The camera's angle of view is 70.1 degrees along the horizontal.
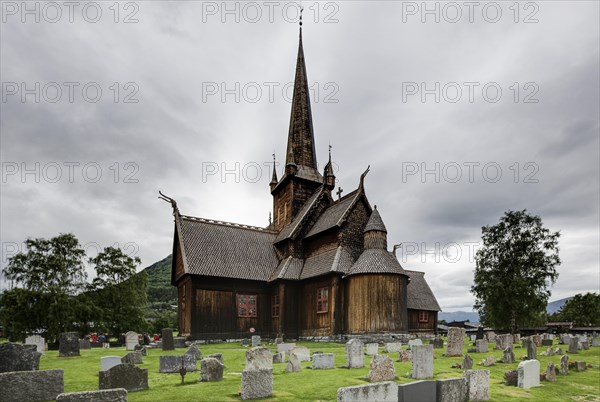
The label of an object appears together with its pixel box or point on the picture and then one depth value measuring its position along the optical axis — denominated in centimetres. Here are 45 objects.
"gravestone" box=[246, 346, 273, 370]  1261
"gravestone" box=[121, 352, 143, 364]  1451
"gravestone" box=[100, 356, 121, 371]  1330
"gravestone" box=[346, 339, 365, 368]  1503
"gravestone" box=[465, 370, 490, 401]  1008
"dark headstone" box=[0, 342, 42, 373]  1139
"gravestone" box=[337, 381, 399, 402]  743
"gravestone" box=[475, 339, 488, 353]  2156
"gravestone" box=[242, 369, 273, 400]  985
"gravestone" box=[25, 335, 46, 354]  2343
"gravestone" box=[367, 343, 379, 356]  1914
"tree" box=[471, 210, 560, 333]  4041
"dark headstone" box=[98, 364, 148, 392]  1005
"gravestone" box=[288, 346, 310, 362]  1546
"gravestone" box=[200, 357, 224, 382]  1209
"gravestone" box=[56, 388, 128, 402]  681
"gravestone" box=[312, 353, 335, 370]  1481
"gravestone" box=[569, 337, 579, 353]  2308
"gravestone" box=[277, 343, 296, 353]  1837
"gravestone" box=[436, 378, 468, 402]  864
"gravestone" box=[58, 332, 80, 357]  2016
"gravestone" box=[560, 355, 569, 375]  1496
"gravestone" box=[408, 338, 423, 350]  2125
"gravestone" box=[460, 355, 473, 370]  1476
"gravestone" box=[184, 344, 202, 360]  1471
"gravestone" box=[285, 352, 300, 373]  1399
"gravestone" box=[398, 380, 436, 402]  760
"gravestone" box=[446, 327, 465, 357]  1917
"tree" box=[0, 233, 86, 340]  3691
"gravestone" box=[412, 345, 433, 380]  1266
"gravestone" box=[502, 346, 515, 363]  1739
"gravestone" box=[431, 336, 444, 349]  2339
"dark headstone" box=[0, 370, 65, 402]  902
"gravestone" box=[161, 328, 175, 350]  2284
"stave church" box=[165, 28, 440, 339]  2675
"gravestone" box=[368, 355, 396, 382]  1195
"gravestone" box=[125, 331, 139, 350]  2490
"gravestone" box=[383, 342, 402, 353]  2047
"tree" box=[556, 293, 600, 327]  6712
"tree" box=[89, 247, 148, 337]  4222
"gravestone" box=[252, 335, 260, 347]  2552
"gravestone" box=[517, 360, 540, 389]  1212
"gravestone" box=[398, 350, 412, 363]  1734
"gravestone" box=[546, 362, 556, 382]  1340
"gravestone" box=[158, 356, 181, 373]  1385
